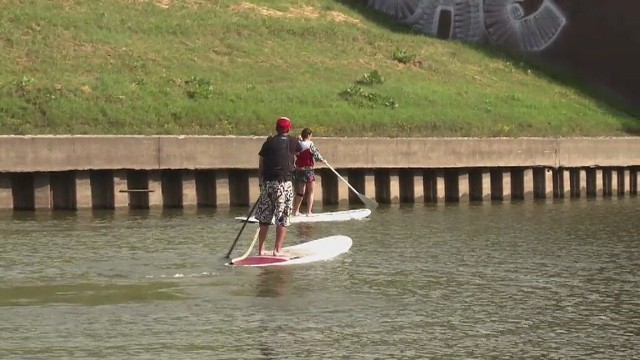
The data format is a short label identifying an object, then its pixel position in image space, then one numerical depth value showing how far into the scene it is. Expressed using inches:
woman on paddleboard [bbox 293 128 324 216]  991.6
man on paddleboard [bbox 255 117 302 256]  714.2
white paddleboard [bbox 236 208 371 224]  975.0
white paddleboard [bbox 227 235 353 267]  714.2
